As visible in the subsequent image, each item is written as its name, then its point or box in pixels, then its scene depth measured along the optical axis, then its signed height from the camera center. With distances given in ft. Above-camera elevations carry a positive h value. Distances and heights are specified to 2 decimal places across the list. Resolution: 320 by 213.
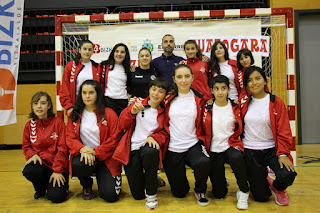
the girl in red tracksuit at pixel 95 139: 7.49 -0.98
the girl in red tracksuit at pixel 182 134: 7.58 -0.81
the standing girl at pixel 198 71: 9.73 +1.62
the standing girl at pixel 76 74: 9.62 +1.52
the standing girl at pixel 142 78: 9.77 +1.34
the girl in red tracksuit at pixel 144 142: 7.17 -1.03
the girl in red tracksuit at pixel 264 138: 7.20 -0.94
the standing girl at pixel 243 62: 9.36 +1.91
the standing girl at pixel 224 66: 9.62 +1.81
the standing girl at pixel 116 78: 9.68 +1.35
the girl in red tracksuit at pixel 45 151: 7.53 -1.38
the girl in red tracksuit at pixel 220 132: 7.48 -0.74
